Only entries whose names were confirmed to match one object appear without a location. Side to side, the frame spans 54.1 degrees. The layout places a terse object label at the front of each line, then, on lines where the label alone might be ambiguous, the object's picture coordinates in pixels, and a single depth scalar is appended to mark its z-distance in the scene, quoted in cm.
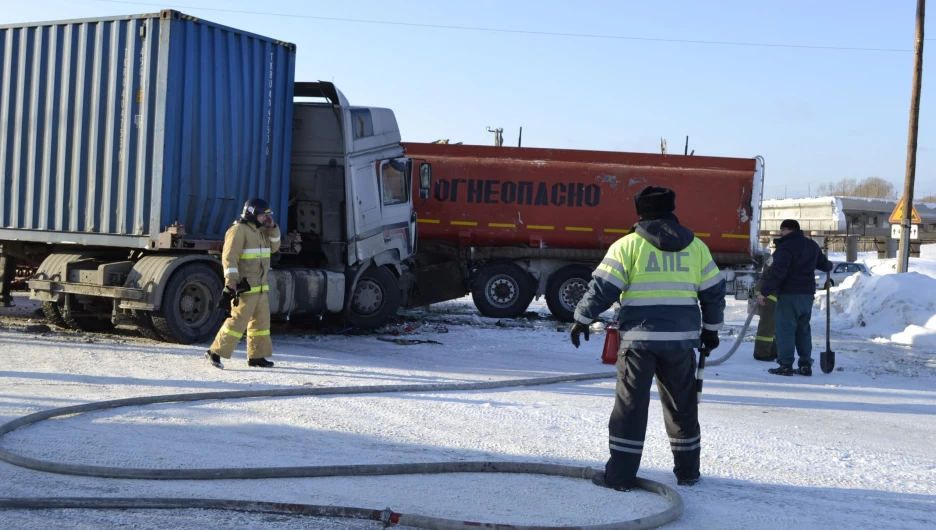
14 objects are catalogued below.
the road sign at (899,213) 2098
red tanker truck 1546
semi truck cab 1004
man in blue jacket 987
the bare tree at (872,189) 10244
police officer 502
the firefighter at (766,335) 1097
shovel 998
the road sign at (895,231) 2064
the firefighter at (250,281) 859
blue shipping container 1010
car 3094
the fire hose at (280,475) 424
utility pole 2084
